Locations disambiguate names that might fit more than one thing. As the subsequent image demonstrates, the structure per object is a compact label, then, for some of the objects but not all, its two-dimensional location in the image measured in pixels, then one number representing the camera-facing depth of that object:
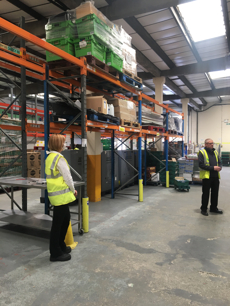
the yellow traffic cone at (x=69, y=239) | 3.74
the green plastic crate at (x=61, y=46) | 4.43
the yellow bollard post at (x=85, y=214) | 4.27
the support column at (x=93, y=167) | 6.98
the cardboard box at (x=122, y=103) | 6.23
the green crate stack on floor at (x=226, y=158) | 21.58
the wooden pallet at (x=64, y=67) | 4.54
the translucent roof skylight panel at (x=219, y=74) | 13.56
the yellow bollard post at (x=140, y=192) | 7.05
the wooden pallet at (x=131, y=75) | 5.81
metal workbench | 4.00
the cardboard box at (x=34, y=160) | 9.82
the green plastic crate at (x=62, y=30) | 4.45
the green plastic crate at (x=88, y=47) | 4.36
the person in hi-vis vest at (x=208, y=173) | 5.54
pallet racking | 3.79
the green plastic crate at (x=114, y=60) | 5.00
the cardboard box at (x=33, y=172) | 9.93
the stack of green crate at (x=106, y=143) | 9.75
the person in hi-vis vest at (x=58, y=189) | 3.12
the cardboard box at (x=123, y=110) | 6.22
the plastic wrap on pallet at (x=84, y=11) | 4.38
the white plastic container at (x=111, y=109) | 5.72
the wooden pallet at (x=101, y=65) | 4.47
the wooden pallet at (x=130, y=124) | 6.18
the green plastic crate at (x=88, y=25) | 4.32
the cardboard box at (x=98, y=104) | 5.23
